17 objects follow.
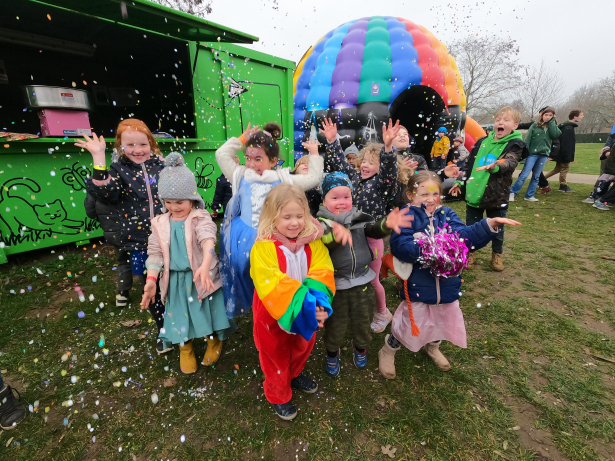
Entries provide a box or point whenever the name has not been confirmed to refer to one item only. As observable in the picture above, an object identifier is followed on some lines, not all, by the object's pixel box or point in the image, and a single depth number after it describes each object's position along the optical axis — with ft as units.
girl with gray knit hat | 7.26
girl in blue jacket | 7.18
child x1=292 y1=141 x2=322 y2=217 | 10.07
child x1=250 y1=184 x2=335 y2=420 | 5.62
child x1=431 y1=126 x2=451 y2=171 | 27.76
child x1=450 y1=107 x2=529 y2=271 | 12.53
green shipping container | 14.23
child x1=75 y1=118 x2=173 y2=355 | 8.25
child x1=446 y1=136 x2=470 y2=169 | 27.67
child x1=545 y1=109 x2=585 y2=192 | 27.61
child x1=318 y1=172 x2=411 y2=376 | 7.45
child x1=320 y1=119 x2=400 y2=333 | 8.59
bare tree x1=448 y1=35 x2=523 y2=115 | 54.05
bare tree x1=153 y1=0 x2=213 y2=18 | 49.01
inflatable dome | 25.39
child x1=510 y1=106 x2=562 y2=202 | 25.77
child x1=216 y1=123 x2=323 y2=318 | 8.06
